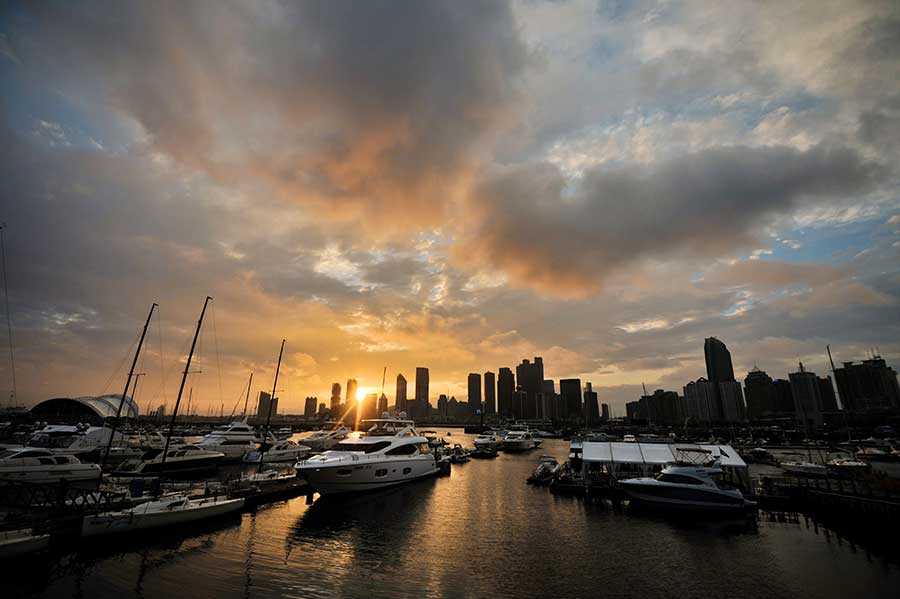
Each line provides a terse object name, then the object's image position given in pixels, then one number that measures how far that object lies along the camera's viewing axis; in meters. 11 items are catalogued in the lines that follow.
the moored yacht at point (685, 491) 32.47
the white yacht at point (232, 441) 63.81
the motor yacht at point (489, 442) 88.49
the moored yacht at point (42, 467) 35.12
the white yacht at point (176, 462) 46.56
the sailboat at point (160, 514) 22.58
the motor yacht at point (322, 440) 77.31
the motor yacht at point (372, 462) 35.81
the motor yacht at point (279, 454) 61.50
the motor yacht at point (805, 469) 52.81
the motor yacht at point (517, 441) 98.00
